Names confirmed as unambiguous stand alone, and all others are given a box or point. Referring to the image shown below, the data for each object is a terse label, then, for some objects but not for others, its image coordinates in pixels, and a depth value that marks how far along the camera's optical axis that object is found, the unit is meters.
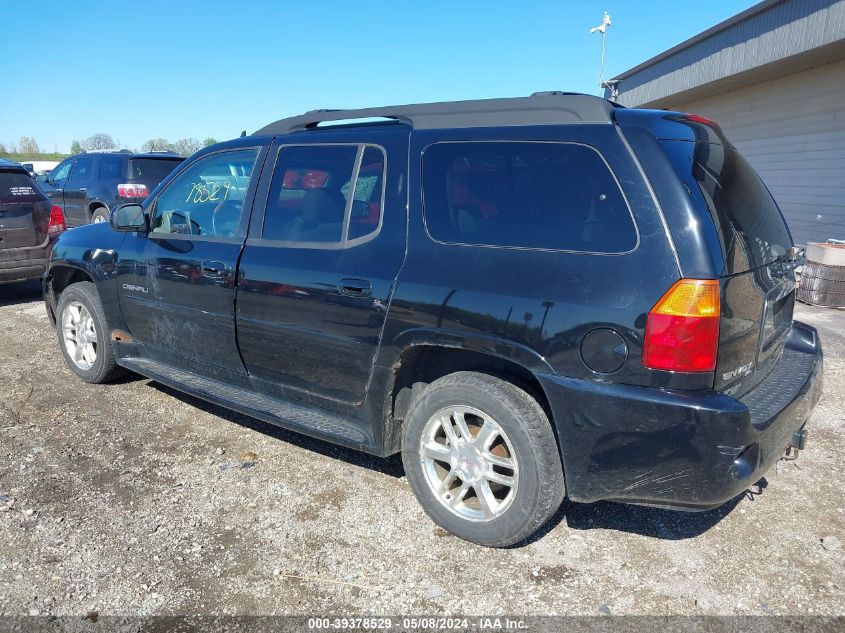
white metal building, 9.93
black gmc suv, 2.38
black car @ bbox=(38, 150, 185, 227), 11.95
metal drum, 7.88
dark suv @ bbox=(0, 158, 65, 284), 7.52
